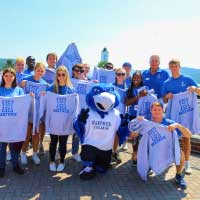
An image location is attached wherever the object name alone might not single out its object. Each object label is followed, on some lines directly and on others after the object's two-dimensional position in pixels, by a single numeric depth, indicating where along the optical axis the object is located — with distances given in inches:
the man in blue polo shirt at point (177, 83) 171.6
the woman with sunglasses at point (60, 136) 171.0
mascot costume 164.1
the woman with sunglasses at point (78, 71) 191.5
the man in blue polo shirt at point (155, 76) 183.8
